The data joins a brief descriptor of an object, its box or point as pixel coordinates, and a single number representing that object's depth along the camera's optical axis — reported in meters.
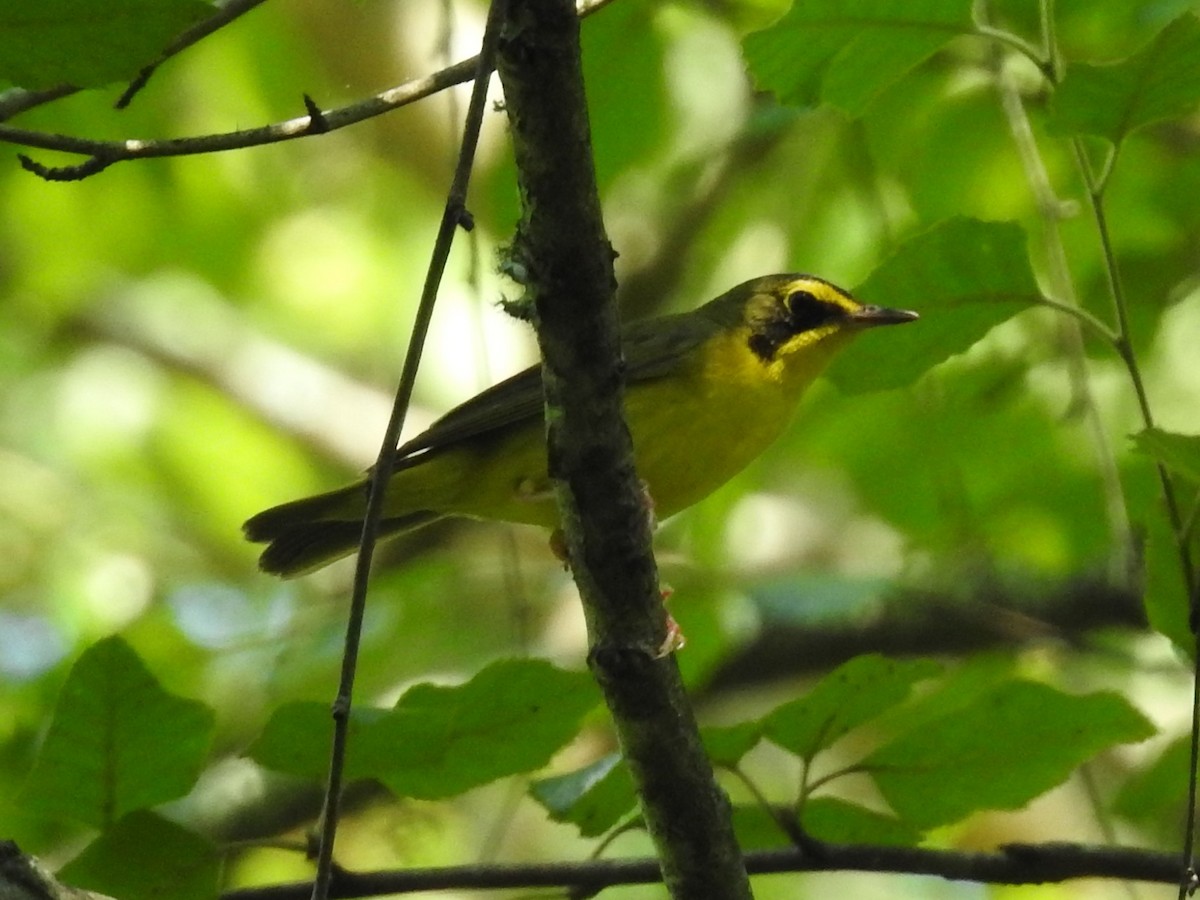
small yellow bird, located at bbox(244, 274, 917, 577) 8.81
